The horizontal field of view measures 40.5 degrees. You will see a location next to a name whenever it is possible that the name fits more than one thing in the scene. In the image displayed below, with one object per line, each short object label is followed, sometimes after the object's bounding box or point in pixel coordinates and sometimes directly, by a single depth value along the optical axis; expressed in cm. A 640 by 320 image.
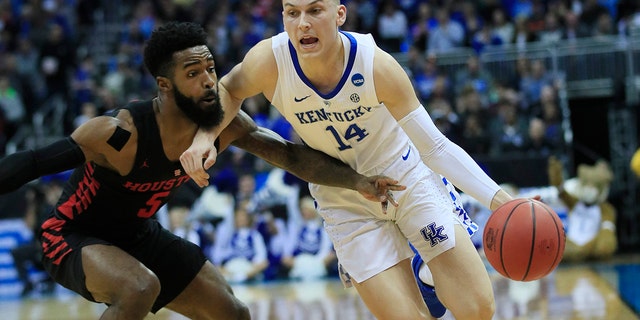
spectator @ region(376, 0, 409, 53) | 1662
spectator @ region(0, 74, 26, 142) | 1606
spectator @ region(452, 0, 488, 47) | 1619
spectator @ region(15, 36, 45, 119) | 1661
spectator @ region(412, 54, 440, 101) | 1447
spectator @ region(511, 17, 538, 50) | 1560
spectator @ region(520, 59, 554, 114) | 1435
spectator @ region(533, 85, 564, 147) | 1330
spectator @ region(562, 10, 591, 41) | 1539
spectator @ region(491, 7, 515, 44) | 1591
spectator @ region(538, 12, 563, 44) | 1556
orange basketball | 484
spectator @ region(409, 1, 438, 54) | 1606
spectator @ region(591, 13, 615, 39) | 1532
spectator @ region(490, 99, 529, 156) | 1315
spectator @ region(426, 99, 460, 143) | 1289
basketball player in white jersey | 501
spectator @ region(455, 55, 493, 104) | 1450
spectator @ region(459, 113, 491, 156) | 1309
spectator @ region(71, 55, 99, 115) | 1634
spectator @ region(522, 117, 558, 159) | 1298
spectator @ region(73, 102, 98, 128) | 1498
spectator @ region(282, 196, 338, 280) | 1245
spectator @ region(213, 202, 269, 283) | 1252
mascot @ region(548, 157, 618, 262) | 1260
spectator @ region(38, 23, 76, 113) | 1684
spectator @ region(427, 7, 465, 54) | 1595
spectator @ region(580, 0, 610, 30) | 1565
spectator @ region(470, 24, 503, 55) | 1546
